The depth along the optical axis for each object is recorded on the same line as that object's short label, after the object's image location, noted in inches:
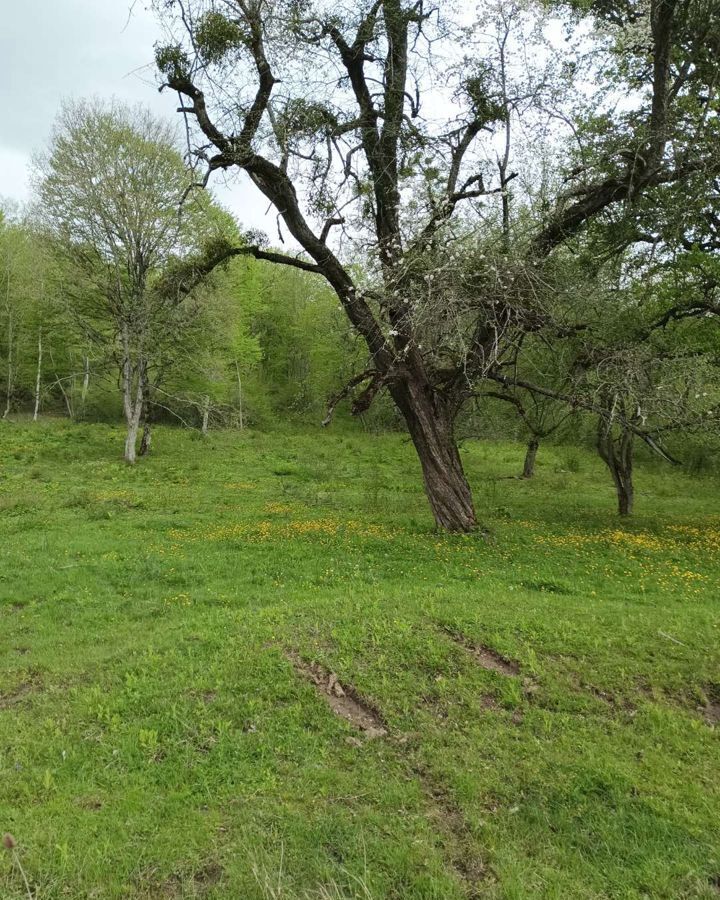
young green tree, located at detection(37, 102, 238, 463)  829.8
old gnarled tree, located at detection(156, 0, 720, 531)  382.9
